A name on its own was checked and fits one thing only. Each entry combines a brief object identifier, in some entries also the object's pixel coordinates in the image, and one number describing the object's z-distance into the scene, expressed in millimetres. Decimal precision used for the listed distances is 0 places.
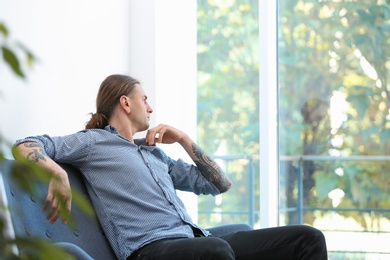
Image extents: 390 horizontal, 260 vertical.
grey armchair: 3185
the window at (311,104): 6166
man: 3743
